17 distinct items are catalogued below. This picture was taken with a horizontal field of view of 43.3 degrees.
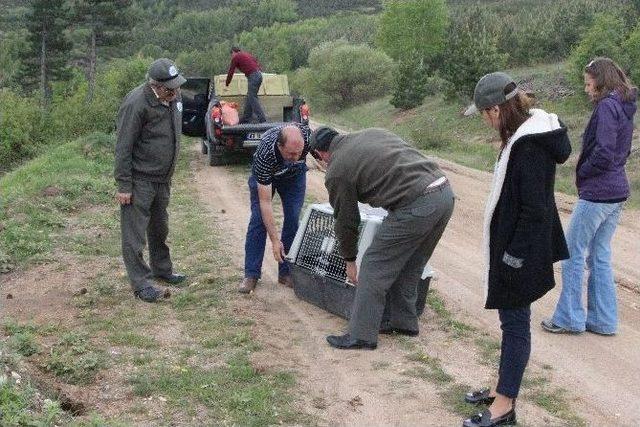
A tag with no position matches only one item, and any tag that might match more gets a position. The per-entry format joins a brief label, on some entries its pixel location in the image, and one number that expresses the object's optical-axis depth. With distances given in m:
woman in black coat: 4.17
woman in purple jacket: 5.65
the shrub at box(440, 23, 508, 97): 27.03
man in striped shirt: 6.27
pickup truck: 15.66
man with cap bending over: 5.35
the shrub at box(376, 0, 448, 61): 43.66
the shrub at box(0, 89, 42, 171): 28.27
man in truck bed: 14.90
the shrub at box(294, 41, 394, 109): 39.62
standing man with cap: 6.64
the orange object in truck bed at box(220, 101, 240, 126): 14.77
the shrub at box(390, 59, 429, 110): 32.12
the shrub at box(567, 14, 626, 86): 21.86
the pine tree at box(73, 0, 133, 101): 46.19
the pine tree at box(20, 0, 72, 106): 46.78
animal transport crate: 6.13
